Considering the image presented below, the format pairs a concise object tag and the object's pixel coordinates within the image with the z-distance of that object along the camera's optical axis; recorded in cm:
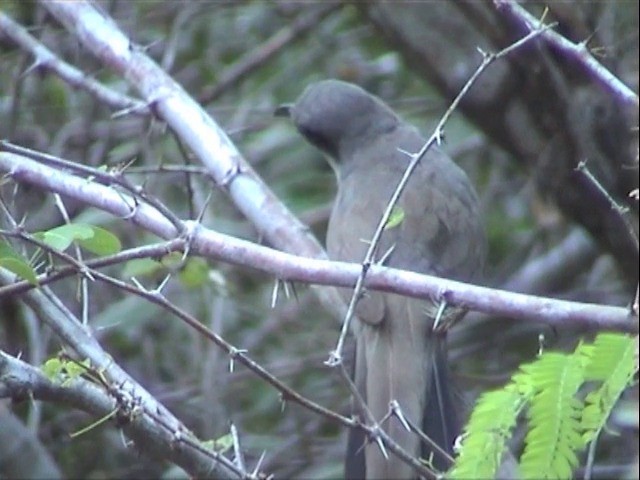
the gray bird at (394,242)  900
